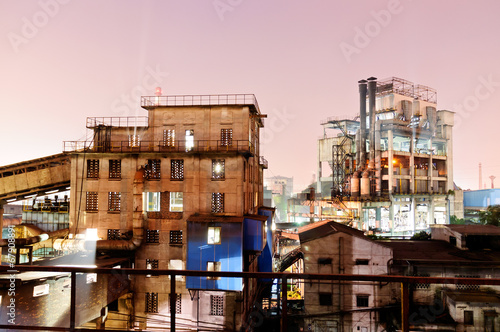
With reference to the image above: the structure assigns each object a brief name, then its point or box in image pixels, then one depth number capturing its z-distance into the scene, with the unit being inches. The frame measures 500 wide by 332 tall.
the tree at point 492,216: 1580.2
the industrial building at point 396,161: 1946.4
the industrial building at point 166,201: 895.7
